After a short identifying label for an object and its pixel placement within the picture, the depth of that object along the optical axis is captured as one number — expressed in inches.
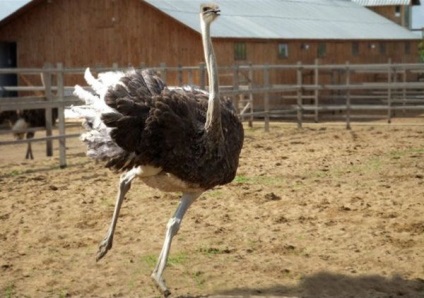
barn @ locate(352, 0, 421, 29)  1627.7
